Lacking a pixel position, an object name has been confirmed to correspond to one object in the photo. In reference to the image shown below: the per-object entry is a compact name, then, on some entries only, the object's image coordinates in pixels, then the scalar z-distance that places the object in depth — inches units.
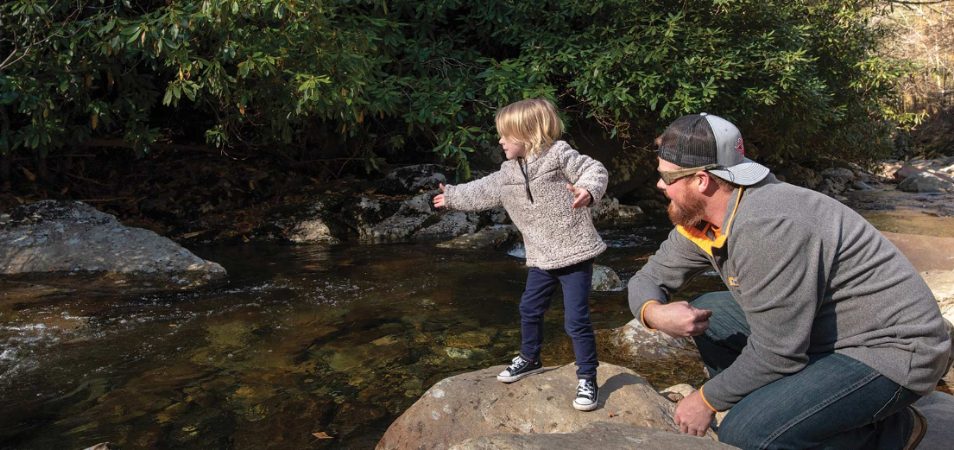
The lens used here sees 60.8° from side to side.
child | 143.3
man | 95.7
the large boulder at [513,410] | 129.8
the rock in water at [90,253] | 256.4
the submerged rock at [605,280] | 251.3
